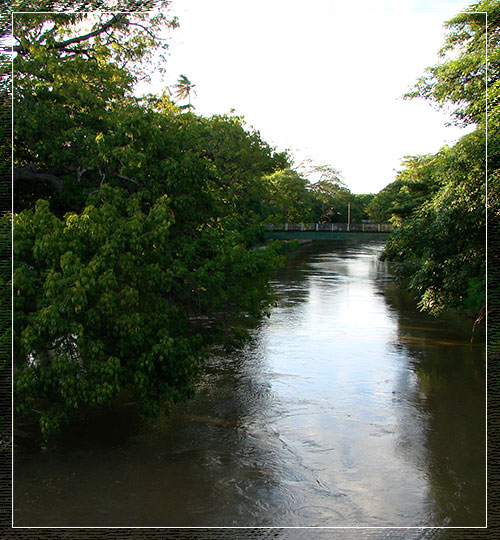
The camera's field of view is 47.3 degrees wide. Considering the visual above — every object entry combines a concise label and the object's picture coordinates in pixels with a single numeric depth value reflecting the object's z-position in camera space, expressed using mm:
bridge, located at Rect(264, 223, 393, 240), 43938
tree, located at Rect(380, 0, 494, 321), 11252
